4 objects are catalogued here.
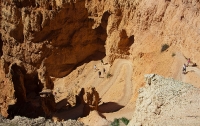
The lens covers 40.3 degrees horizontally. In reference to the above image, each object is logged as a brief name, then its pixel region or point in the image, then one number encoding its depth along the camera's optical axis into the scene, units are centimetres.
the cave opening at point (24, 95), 2347
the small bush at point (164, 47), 2535
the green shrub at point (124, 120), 2028
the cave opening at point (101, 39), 3459
